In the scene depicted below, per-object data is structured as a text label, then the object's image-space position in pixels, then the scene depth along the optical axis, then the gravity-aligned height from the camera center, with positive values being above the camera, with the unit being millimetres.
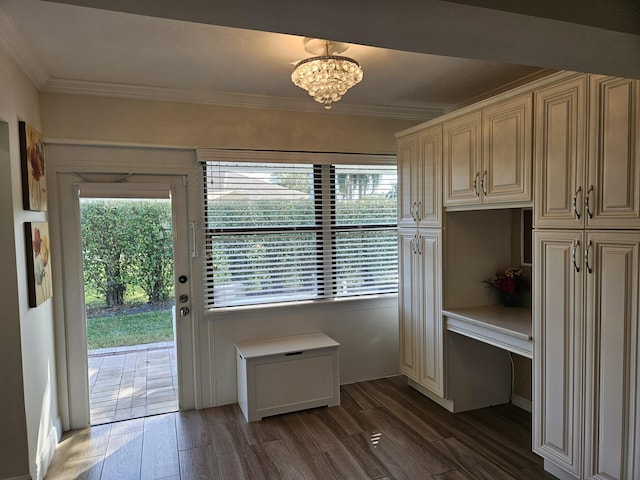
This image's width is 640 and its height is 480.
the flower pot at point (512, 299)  3270 -626
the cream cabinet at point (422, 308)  3277 -717
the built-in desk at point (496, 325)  2604 -704
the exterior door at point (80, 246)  3152 -143
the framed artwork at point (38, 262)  2502 -208
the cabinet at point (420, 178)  3219 +351
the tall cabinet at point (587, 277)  1970 -302
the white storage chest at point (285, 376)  3266 -1213
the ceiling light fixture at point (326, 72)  2367 +865
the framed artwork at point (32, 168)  2458 +382
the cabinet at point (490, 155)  2490 +425
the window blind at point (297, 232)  3531 -68
